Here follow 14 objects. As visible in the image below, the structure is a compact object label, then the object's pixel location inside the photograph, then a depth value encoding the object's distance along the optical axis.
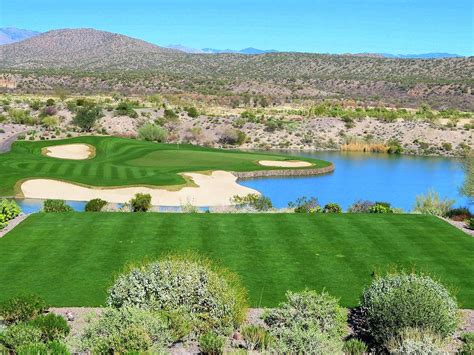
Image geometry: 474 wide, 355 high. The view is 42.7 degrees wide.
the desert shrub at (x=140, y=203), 30.14
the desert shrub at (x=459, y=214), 26.76
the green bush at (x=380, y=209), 28.73
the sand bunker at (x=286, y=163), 54.93
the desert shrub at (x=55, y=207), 27.44
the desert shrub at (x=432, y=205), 31.53
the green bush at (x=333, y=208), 29.92
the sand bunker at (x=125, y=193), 38.09
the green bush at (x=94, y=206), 29.34
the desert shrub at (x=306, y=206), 29.96
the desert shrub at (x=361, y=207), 31.87
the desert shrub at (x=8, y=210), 24.36
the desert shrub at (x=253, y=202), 32.75
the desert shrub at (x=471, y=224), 24.08
